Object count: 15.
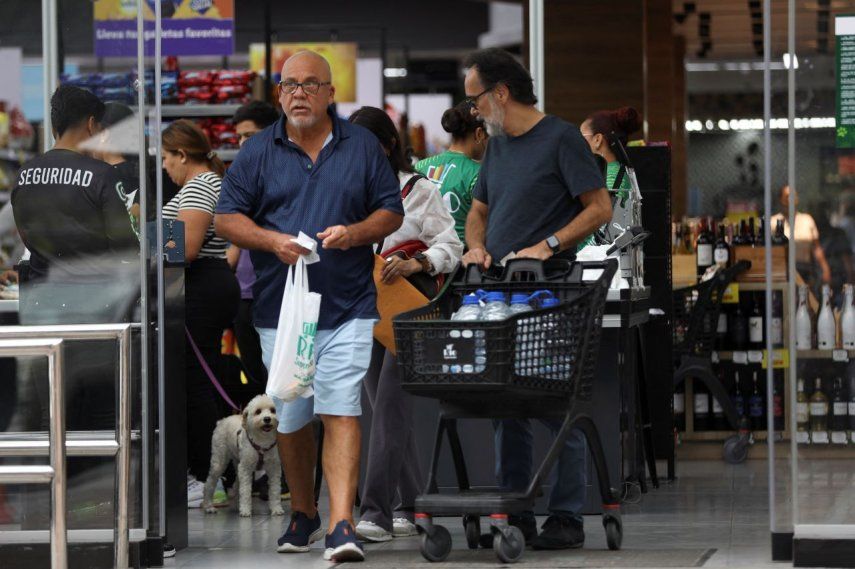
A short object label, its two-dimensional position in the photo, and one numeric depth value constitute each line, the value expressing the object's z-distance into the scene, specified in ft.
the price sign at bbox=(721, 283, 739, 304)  58.95
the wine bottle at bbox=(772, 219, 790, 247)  36.91
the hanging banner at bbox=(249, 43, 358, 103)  87.15
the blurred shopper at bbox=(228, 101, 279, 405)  52.60
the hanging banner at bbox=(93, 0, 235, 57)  72.69
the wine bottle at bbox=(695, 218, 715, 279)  60.85
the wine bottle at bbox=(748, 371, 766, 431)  59.41
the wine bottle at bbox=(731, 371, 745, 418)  59.31
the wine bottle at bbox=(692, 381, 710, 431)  59.41
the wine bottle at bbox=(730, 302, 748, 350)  59.77
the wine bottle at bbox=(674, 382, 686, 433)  59.72
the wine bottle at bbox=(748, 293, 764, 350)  59.52
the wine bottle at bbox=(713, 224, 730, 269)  59.88
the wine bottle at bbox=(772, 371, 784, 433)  55.91
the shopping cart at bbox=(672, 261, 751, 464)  57.11
